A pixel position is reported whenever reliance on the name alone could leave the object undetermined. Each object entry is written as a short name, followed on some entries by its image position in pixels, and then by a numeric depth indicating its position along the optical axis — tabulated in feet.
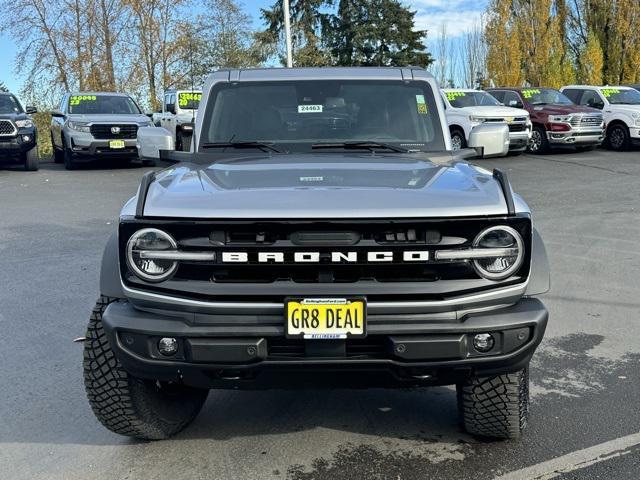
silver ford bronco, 9.14
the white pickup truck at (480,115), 59.36
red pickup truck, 62.44
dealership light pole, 77.87
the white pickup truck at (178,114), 61.42
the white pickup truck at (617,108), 64.39
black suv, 53.98
